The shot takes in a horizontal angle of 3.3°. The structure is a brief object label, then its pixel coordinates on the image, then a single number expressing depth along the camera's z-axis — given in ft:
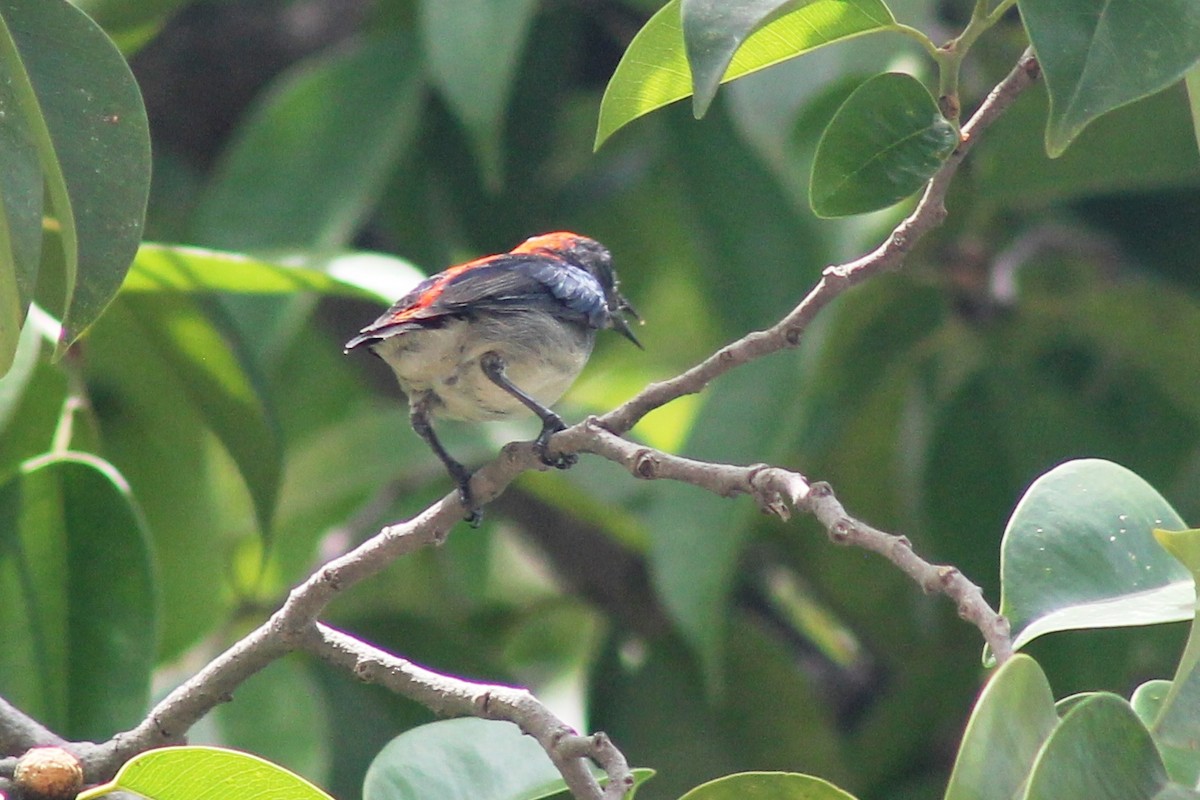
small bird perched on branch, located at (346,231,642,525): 16.34
